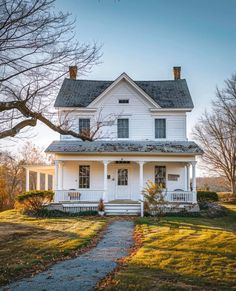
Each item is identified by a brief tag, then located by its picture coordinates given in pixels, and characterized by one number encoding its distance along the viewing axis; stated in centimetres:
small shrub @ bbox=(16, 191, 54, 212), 1658
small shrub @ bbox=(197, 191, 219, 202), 2118
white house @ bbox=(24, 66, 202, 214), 1781
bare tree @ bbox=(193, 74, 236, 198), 2861
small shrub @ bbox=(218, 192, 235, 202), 2590
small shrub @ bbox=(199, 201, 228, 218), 1630
